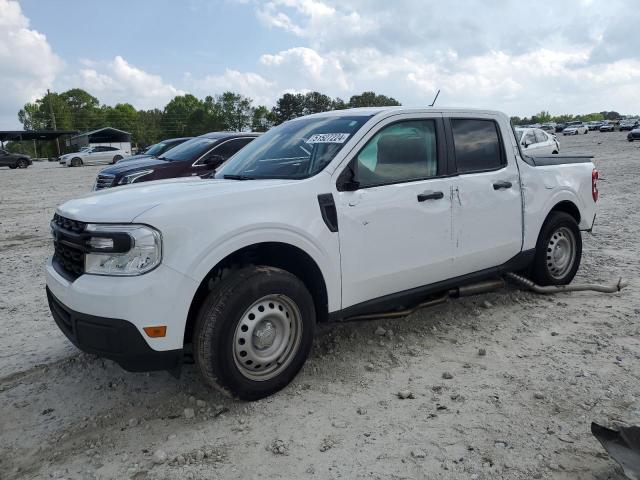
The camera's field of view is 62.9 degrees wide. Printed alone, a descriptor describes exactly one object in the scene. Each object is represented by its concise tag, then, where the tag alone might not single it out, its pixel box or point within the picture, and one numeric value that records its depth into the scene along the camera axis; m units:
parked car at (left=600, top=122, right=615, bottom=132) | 71.69
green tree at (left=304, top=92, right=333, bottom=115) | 96.19
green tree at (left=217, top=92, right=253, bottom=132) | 111.62
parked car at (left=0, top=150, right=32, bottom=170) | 35.86
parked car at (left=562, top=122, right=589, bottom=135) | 66.50
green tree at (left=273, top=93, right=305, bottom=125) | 98.88
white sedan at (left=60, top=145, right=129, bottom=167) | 37.44
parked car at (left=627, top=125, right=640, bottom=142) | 37.26
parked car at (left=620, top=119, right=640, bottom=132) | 66.94
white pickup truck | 2.93
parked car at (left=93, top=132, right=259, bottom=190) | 9.27
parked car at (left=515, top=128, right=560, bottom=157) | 15.80
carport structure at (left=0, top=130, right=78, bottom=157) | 57.75
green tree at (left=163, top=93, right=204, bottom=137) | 112.75
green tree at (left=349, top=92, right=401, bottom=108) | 89.81
